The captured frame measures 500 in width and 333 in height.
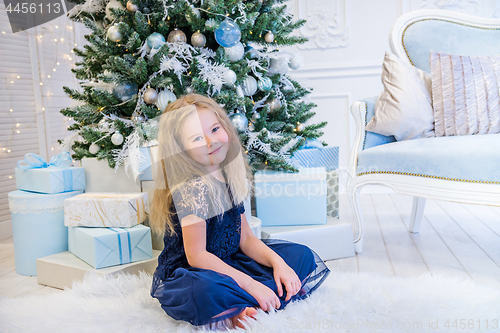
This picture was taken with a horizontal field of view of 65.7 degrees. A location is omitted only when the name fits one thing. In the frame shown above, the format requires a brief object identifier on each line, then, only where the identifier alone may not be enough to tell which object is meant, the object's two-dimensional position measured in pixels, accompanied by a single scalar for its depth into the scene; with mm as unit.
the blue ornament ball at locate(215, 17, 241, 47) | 1215
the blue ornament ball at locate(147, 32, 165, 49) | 1241
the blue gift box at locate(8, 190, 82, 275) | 1315
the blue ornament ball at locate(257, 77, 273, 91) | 1369
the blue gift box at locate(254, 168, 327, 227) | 1363
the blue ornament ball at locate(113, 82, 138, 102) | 1317
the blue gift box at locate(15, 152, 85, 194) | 1332
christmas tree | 1253
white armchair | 1131
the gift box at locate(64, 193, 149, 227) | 1221
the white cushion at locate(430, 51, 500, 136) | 1416
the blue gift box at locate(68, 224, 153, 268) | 1170
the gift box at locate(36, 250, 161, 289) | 1180
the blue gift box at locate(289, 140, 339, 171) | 1438
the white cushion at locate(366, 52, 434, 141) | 1441
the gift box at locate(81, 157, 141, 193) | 1361
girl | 827
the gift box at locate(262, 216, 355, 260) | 1331
